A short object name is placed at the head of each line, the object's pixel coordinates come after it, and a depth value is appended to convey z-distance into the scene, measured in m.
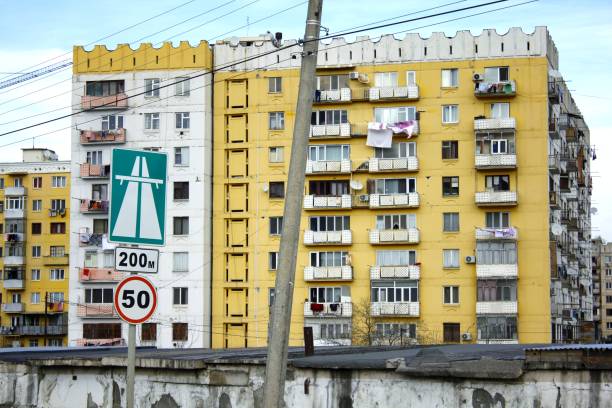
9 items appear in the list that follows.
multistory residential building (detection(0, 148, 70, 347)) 110.62
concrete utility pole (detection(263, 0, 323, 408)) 12.57
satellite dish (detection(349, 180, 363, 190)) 77.62
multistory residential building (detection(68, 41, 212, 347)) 79.38
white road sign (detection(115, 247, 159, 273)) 11.79
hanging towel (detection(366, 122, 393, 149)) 76.81
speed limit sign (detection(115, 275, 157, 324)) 11.65
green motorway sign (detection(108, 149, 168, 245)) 11.89
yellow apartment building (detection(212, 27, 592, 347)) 75.06
